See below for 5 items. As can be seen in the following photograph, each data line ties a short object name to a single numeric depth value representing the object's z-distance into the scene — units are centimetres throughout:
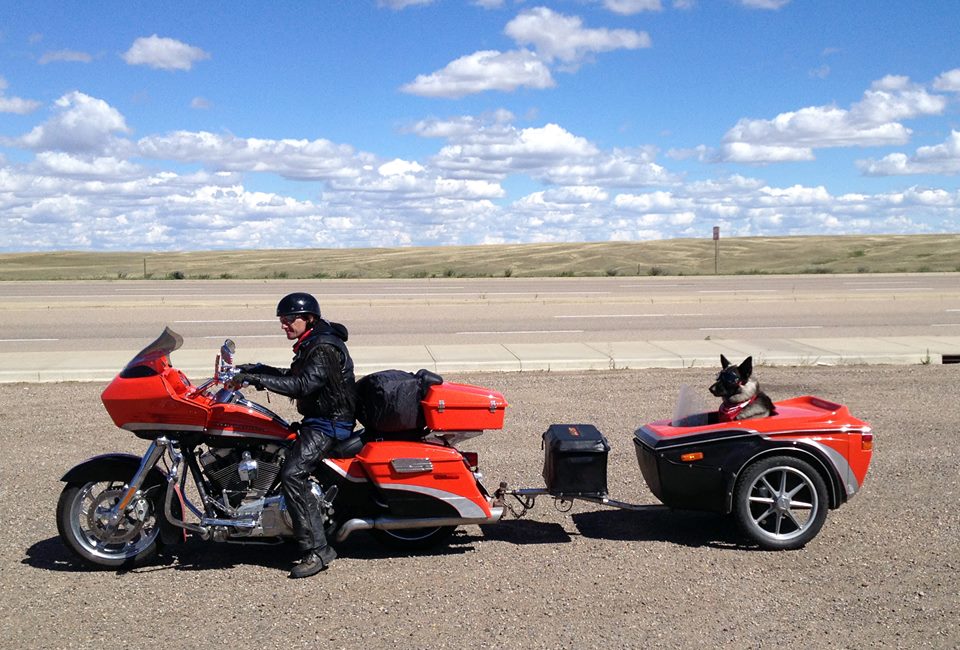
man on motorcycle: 568
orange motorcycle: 573
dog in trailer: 643
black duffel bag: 597
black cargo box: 626
